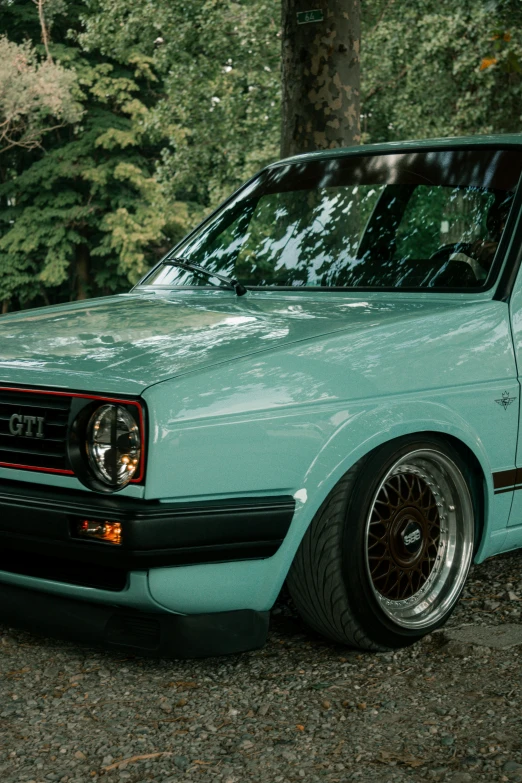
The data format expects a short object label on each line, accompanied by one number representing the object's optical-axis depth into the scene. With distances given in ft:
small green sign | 24.47
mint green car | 9.79
